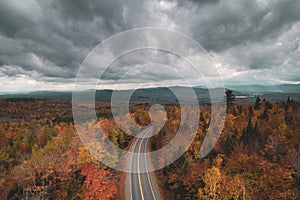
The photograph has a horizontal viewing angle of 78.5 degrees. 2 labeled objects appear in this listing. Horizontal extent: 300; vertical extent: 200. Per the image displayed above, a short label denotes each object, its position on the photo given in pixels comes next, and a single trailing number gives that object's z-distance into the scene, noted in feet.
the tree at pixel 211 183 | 63.77
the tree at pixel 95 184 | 70.13
